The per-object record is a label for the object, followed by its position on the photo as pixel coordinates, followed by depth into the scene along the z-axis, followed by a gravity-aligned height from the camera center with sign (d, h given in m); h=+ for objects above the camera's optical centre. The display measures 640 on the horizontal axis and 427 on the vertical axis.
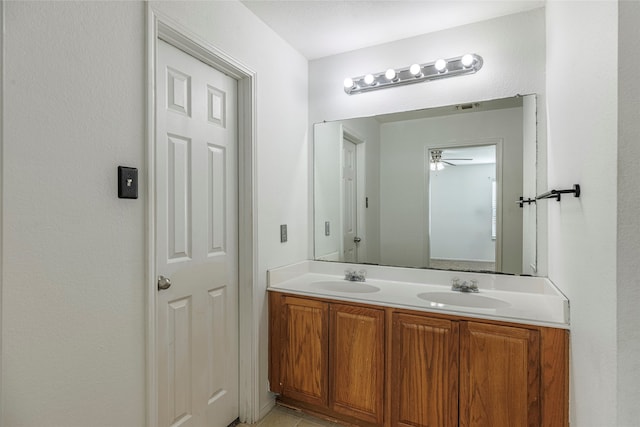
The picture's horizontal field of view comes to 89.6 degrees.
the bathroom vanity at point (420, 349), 1.44 -0.71
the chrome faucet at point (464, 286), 1.92 -0.45
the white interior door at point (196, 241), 1.48 -0.15
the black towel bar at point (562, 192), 1.13 +0.07
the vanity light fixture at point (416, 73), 1.99 +0.91
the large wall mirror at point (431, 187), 1.96 +0.17
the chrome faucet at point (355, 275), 2.22 -0.44
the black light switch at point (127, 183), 1.20 +0.11
